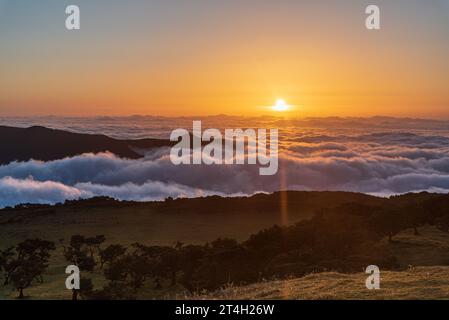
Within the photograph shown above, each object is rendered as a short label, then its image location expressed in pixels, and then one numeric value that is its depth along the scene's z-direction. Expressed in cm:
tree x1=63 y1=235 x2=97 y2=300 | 7131
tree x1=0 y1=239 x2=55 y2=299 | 6000
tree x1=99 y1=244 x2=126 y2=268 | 7419
